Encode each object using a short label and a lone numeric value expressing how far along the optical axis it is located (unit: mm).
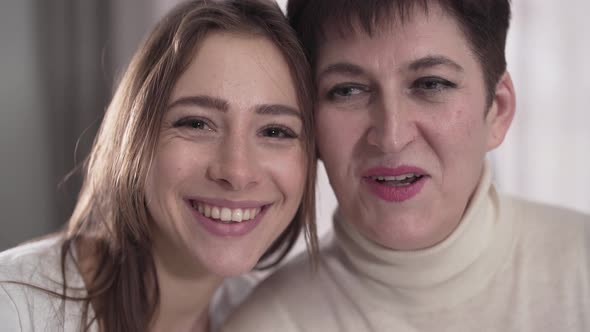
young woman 655
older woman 650
